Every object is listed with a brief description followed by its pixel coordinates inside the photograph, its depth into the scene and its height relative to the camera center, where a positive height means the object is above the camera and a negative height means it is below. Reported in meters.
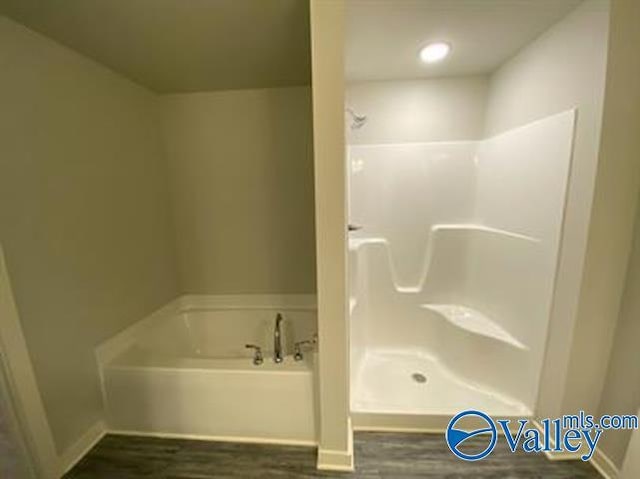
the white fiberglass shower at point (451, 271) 1.58 -0.60
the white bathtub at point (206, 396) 1.47 -1.06
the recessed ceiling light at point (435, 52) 1.64 +0.81
